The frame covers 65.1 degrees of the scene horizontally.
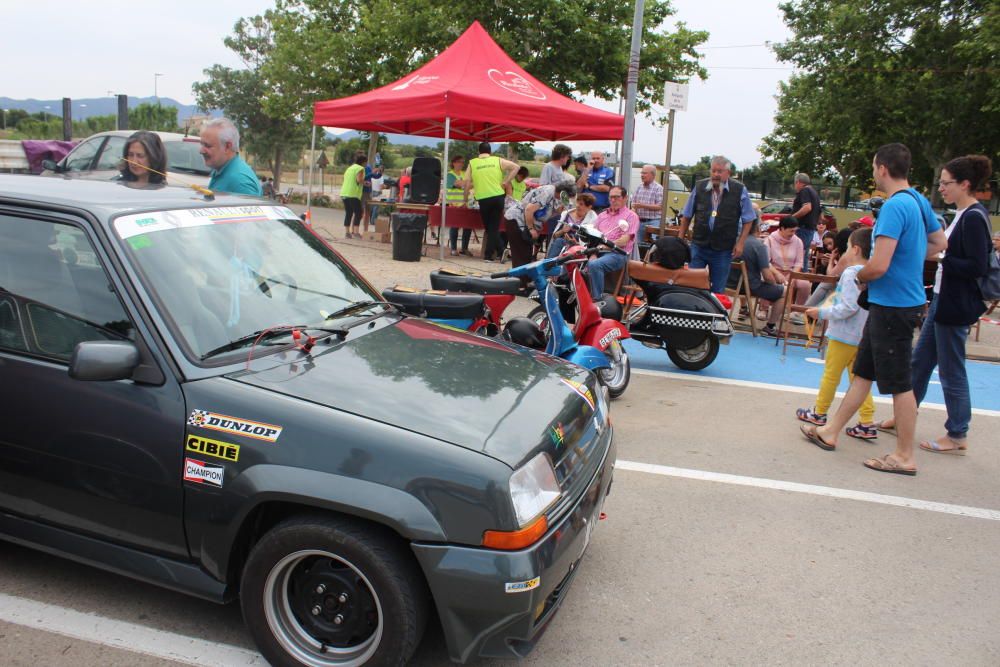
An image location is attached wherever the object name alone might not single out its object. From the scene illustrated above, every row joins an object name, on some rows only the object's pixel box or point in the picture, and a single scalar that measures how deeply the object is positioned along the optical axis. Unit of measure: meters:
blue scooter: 5.58
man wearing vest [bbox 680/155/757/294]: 8.92
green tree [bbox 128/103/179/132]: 51.74
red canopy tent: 11.64
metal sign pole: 10.41
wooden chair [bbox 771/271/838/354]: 8.73
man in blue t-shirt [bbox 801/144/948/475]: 4.91
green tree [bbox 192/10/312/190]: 46.66
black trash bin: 12.98
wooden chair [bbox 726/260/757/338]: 9.48
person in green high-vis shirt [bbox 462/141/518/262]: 13.30
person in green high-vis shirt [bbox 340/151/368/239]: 16.39
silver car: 10.90
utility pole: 12.19
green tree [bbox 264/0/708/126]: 20.55
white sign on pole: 10.69
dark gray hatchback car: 2.45
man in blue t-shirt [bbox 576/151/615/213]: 12.26
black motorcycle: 7.25
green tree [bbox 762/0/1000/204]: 27.59
